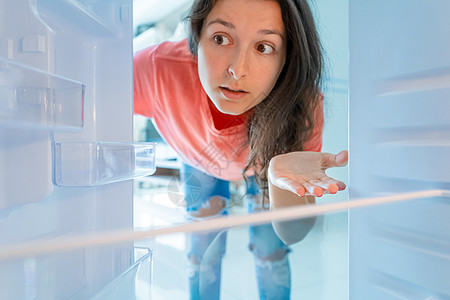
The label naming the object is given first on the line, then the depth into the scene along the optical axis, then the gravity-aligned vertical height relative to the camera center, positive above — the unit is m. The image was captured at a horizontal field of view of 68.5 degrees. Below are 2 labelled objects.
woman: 0.71 +0.11
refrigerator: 0.46 -0.02
